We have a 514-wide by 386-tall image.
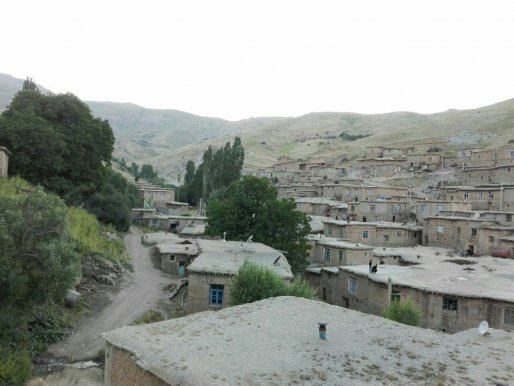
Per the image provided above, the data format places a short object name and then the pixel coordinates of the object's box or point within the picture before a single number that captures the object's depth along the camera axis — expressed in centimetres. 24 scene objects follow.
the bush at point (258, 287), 1817
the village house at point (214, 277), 2167
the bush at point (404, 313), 1891
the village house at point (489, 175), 6225
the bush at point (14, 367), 1445
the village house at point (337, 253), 3625
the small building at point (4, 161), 3278
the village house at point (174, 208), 7325
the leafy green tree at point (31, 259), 1526
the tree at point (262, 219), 3478
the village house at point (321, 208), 6000
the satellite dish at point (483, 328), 1196
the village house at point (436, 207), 5138
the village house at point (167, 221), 6081
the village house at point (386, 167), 8131
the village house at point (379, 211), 5678
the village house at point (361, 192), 6331
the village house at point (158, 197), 7506
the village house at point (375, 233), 4594
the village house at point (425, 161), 8031
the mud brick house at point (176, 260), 3543
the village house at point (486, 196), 5316
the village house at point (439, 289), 2353
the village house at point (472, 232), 4138
